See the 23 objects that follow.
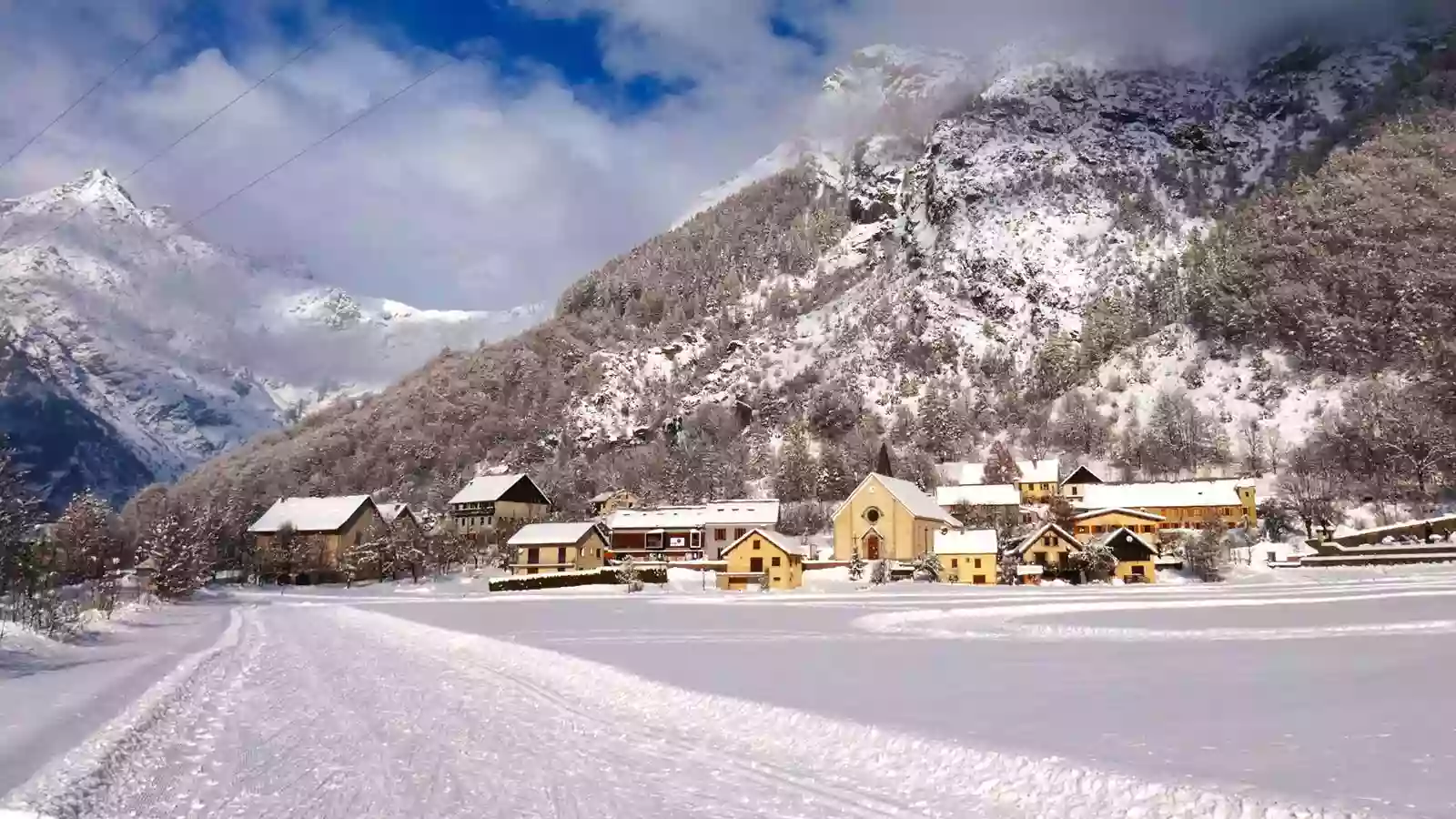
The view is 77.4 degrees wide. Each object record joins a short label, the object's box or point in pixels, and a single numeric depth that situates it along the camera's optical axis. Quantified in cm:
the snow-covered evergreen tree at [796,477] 12662
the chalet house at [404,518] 10557
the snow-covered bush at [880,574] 7150
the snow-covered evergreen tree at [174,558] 5638
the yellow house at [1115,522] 9088
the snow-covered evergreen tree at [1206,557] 6694
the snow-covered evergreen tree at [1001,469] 12481
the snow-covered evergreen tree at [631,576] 6914
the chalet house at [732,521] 9762
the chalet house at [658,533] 10119
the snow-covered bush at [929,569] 7150
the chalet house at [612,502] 13138
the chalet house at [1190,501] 9371
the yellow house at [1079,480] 11744
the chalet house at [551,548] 9006
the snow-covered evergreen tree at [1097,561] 6838
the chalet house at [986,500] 10662
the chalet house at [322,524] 10165
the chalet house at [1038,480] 11844
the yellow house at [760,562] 7300
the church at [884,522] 8675
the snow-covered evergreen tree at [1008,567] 7025
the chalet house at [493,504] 12231
